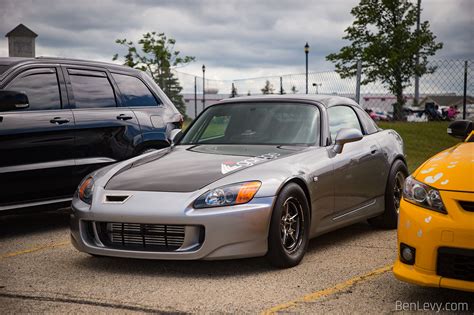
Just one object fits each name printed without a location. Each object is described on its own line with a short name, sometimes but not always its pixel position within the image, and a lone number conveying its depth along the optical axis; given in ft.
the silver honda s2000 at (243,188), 17.22
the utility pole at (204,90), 84.85
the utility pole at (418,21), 118.42
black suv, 22.95
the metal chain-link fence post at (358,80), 51.24
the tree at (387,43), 118.62
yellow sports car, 13.60
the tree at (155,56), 107.76
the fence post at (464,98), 58.22
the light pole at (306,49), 91.04
